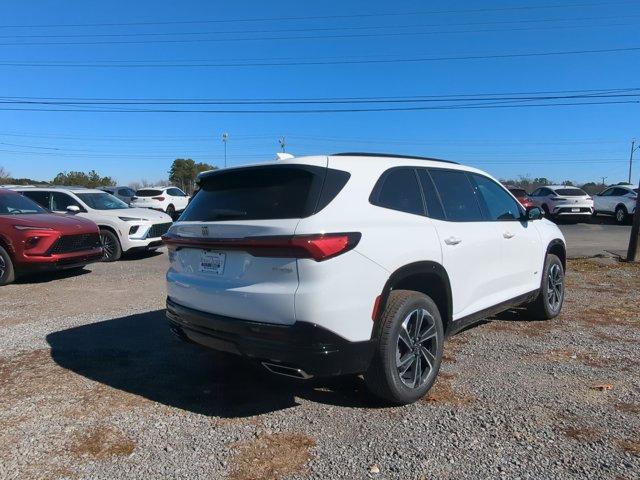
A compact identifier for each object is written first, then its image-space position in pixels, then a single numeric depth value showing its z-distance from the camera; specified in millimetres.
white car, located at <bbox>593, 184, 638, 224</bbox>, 22734
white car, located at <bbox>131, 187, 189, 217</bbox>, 24984
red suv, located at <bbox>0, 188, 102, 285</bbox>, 8625
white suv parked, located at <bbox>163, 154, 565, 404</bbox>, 3271
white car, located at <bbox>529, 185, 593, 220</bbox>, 22844
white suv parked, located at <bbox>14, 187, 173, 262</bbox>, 11695
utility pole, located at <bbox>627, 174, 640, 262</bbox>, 11219
